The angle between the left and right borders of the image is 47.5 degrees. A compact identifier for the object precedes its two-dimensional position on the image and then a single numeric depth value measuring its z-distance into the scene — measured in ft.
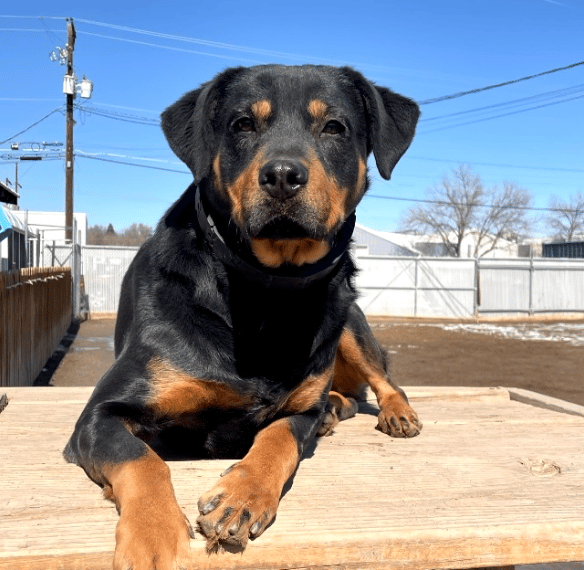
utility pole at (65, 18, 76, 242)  85.81
